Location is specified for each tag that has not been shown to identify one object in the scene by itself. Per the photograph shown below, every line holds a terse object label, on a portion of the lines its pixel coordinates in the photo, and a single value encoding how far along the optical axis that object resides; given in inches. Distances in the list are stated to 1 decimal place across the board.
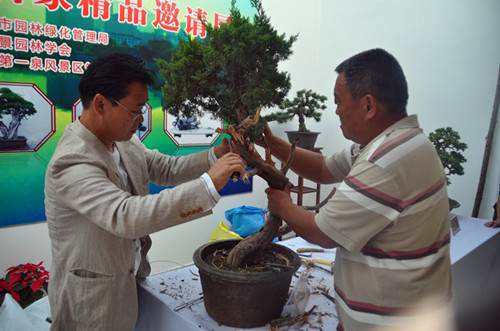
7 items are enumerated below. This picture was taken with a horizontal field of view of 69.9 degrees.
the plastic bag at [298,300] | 49.2
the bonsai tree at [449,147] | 97.2
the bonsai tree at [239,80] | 44.2
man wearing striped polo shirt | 37.4
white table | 48.4
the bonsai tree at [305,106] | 115.9
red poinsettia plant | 77.7
